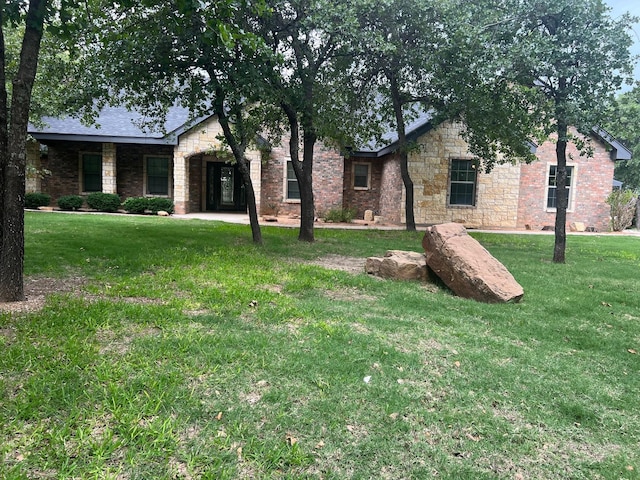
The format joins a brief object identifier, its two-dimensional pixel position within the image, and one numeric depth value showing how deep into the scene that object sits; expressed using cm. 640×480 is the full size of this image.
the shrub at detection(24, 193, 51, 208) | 1781
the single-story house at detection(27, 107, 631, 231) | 1811
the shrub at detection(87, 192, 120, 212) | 1802
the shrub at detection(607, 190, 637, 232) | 1931
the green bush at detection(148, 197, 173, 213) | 1792
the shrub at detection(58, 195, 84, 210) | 1783
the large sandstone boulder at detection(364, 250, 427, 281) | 705
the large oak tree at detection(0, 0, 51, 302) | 443
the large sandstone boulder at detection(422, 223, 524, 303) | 604
